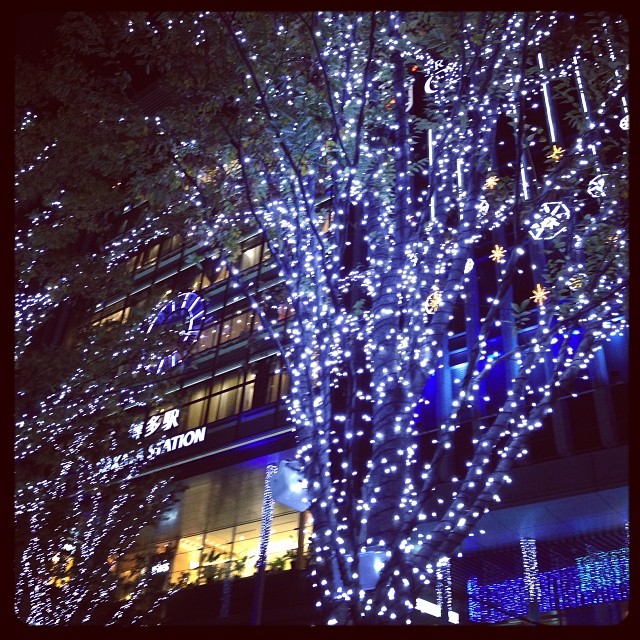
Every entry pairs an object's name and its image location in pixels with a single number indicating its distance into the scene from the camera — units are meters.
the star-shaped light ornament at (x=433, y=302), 12.98
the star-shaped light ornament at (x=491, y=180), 12.67
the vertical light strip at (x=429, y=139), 16.39
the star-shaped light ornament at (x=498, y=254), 14.77
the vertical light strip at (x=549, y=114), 15.60
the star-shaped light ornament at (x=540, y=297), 11.43
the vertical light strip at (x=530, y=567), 12.96
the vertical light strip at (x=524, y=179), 13.53
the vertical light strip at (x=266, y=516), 17.33
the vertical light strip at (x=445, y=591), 13.38
